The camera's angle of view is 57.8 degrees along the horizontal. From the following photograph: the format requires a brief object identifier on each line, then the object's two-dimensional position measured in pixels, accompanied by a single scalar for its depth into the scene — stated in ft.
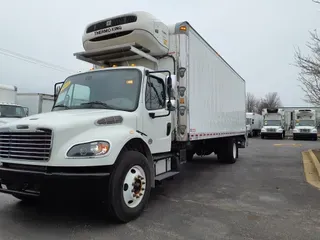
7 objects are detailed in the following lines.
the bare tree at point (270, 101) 273.95
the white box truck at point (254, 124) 113.24
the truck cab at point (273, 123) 100.18
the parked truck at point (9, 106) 49.06
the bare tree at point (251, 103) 278.75
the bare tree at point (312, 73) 34.36
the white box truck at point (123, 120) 12.89
